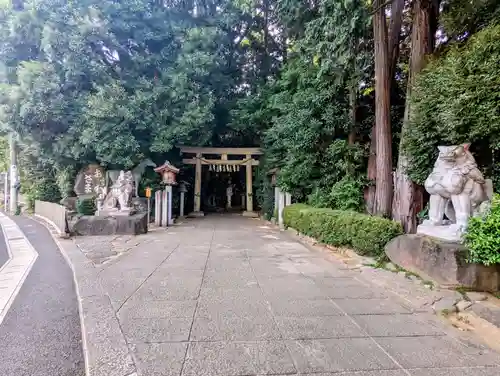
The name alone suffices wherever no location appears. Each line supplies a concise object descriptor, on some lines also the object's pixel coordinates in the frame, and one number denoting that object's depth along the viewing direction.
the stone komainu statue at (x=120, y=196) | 9.93
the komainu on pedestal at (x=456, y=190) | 4.11
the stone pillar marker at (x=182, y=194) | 15.33
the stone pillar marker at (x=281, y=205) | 11.92
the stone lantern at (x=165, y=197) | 11.73
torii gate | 16.11
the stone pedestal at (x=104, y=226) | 9.06
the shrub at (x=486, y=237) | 3.32
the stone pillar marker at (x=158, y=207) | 11.73
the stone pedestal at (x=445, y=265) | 3.72
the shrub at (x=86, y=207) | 12.07
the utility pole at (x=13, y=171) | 17.20
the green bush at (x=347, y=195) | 8.15
